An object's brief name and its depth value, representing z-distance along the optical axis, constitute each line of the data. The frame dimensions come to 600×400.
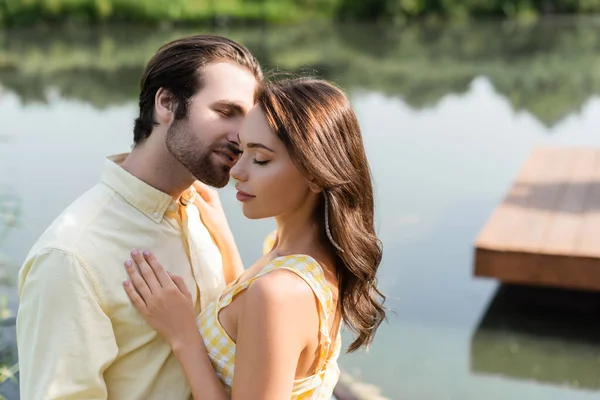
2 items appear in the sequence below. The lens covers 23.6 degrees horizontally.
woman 2.13
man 2.16
